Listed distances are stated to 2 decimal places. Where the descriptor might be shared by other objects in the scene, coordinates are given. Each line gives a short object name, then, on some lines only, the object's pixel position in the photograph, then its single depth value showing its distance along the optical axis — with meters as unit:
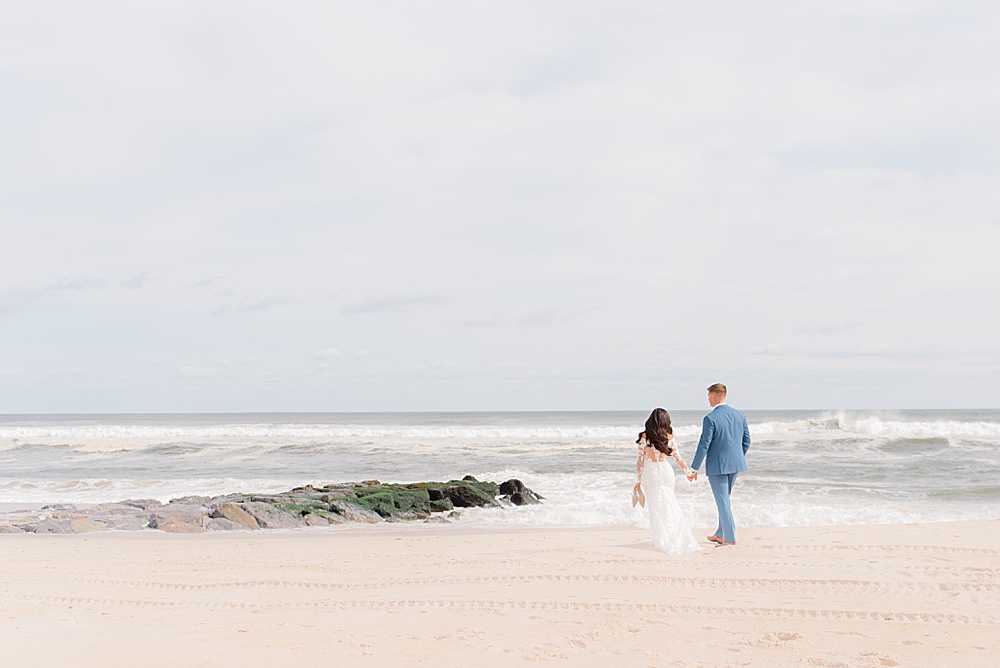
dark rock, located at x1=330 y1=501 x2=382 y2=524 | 13.82
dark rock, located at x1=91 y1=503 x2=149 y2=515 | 13.76
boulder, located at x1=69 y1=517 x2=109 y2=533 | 12.08
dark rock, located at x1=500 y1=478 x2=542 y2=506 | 15.95
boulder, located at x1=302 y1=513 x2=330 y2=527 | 13.07
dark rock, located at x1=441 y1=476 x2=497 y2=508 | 15.63
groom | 8.36
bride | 8.30
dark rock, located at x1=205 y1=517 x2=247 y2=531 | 12.22
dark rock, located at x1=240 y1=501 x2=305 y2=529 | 12.73
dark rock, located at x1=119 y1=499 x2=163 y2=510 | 14.67
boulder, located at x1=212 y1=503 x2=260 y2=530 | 12.48
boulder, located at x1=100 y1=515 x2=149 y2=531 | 12.43
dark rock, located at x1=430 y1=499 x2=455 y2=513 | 15.27
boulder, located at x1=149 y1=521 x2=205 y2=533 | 12.08
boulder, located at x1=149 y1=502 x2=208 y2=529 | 12.52
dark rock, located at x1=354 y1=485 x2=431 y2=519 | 14.40
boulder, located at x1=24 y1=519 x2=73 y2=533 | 11.93
